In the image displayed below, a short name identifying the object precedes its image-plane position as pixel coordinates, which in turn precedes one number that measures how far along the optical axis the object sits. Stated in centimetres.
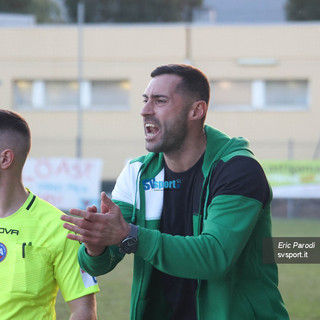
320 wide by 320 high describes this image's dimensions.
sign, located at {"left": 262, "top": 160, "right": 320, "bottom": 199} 1702
